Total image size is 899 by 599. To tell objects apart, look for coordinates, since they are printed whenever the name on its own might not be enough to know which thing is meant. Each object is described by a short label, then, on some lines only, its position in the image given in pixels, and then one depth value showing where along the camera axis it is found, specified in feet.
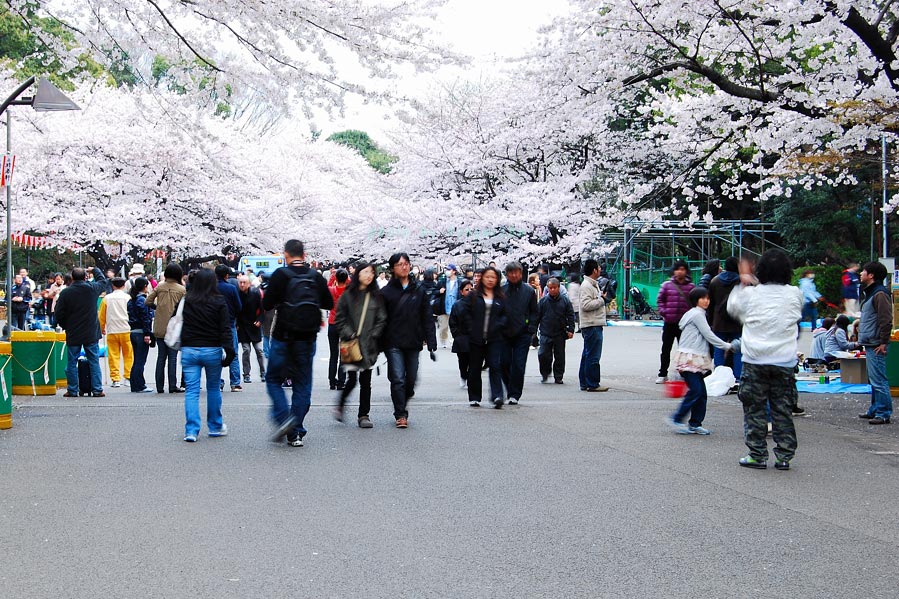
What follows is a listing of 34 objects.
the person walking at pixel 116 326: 49.08
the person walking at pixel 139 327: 47.62
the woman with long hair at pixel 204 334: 31.68
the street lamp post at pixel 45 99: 39.47
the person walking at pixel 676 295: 47.80
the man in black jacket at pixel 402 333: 34.96
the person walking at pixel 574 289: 66.64
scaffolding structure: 114.93
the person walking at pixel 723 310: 40.75
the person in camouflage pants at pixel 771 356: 26.81
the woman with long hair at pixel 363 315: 33.60
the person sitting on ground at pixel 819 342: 55.62
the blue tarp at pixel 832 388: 47.47
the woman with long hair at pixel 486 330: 40.29
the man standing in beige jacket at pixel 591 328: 47.52
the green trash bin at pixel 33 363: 45.55
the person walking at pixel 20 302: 82.53
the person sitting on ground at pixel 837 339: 54.24
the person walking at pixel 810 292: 76.48
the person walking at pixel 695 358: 32.19
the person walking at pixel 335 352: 46.60
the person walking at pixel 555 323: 50.88
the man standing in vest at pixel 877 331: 35.58
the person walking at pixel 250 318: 49.03
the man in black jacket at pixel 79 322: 44.75
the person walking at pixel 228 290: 44.06
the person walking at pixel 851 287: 78.97
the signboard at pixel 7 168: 45.14
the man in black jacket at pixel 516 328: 41.45
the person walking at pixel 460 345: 43.16
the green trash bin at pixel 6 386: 33.73
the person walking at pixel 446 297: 74.48
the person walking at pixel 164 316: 46.09
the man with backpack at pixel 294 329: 30.58
